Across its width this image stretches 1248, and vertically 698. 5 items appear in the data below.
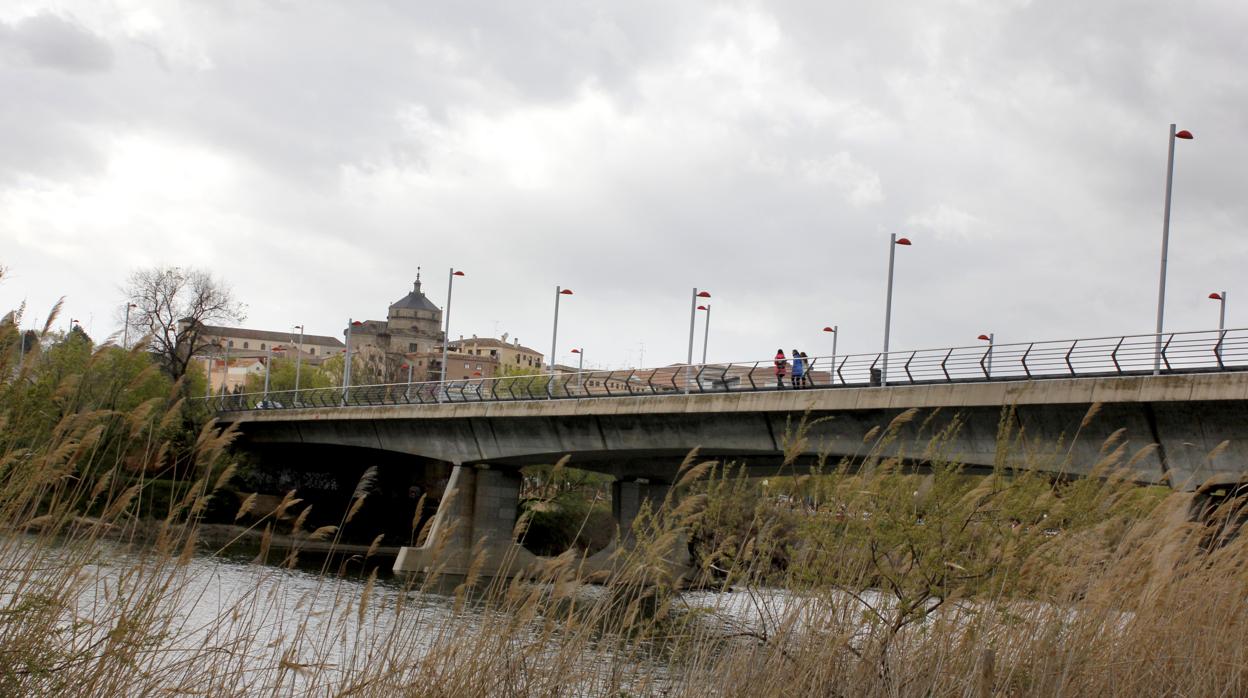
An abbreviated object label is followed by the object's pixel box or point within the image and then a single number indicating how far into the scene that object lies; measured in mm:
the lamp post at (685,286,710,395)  40506
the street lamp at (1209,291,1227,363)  34031
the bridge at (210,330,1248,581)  21172
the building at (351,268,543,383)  142000
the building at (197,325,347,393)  142750
